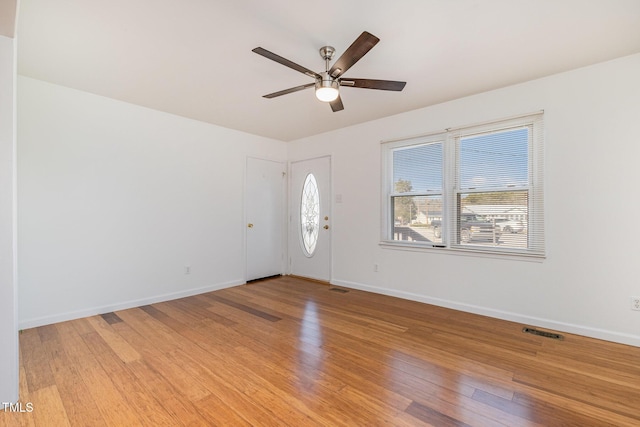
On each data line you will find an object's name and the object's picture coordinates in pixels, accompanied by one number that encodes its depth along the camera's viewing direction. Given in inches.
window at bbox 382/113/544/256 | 123.2
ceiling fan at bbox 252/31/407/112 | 80.8
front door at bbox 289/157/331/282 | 195.2
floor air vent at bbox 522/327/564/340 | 109.3
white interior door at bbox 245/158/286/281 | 194.7
